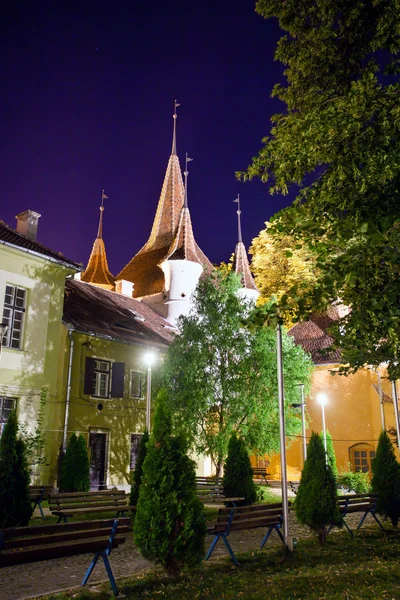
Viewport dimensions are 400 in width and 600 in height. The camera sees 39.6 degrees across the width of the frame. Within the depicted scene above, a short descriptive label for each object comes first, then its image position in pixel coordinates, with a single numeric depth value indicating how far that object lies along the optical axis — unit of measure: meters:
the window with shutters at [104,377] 22.39
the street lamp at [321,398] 26.56
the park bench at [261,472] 29.72
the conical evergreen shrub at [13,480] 12.48
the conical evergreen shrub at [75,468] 18.86
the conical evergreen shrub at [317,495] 11.47
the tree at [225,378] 20.48
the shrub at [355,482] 24.61
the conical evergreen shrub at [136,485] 14.04
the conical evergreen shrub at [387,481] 14.69
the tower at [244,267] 38.47
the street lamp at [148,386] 20.60
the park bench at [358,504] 13.36
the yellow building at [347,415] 30.50
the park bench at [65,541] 6.63
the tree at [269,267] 34.91
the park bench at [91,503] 11.29
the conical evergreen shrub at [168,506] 8.05
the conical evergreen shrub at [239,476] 16.39
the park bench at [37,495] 14.23
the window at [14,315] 19.50
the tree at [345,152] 7.94
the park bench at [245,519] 9.62
